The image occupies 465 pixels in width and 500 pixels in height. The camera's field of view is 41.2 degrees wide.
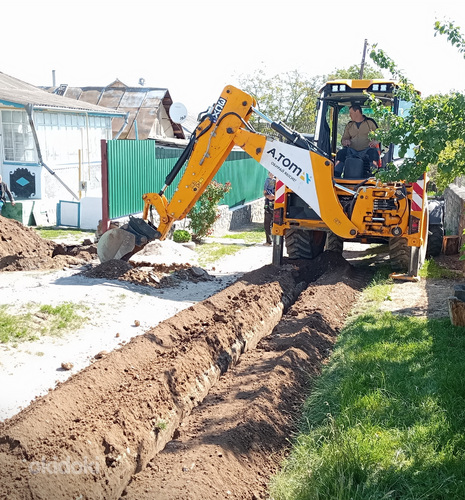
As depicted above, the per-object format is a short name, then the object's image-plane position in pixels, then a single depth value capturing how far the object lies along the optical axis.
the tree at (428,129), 6.10
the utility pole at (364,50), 24.37
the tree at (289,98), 34.69
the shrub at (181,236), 13.66
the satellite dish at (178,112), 10.99
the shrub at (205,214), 14.87
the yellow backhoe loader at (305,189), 9.71
